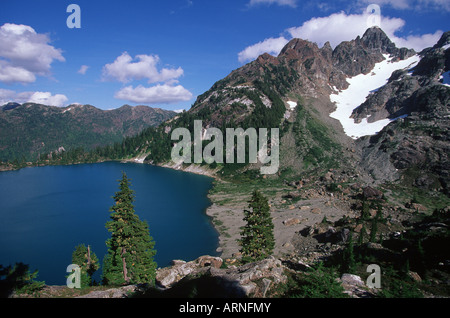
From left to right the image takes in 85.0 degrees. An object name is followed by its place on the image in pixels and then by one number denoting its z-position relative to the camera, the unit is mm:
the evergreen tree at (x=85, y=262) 31594
